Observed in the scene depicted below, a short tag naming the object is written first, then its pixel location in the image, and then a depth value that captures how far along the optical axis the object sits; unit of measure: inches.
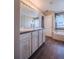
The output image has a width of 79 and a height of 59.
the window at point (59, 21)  153.3
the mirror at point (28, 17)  66.1
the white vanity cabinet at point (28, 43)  46.8
